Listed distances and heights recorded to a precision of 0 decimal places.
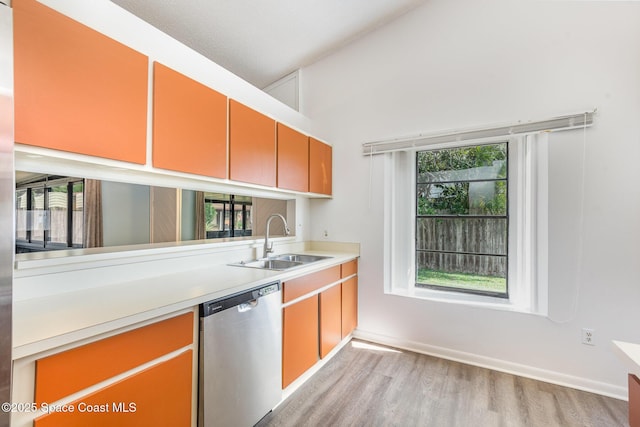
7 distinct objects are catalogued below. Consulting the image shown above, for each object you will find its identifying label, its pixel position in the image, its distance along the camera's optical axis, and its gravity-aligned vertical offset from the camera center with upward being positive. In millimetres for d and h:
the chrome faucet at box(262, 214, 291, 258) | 2436 -292
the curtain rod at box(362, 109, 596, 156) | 2066 +686
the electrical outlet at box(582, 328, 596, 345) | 2029 -874
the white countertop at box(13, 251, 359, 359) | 879 -377
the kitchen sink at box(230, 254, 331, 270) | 2304 -421
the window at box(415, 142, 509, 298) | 2600 -45
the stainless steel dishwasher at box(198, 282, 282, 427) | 1332 -769
